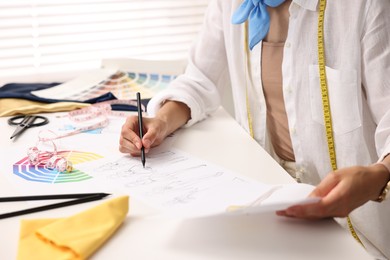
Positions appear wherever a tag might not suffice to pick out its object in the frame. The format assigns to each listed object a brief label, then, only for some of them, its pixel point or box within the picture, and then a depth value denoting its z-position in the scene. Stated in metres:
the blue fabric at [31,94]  1.28
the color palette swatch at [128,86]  1.39
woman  0.92
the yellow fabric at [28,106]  1.24
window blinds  1.76
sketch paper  0.65
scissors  1.10
